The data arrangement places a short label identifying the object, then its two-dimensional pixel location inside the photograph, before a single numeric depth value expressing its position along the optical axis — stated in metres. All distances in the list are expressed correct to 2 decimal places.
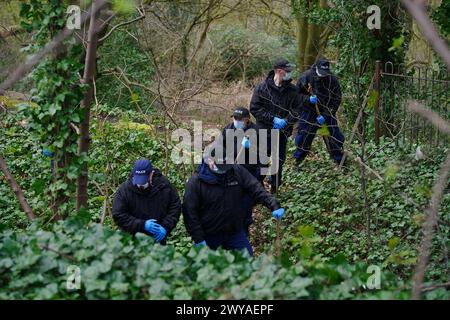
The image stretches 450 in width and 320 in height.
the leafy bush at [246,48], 42.22
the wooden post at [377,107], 22.09
